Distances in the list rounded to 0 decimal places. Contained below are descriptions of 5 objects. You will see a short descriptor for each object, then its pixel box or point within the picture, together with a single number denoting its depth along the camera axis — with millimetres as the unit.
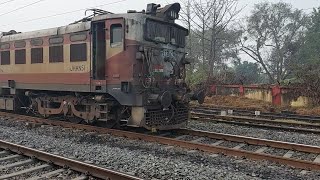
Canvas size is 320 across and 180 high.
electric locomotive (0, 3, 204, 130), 9578
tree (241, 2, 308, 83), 40562
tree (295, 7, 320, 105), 17609
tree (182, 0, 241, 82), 29906
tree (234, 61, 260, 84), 49716
